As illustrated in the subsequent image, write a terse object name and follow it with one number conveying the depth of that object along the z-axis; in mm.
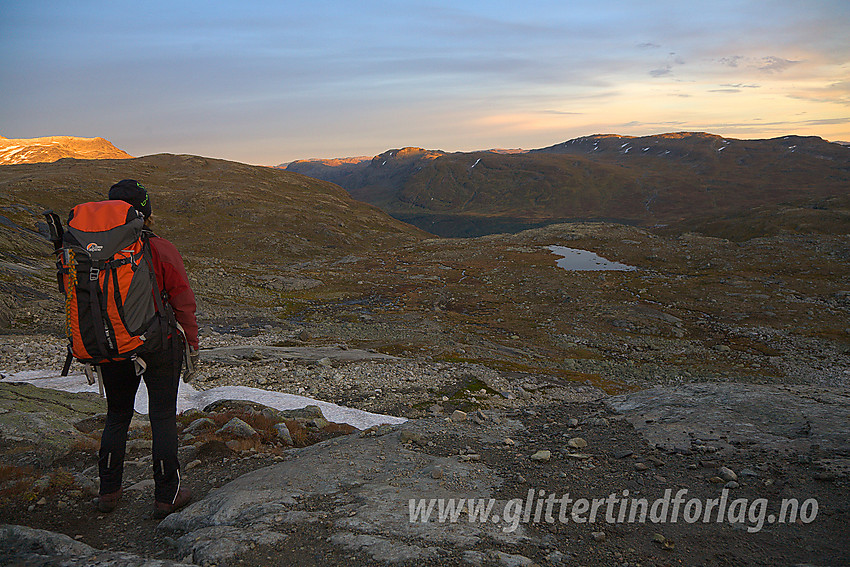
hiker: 6480
